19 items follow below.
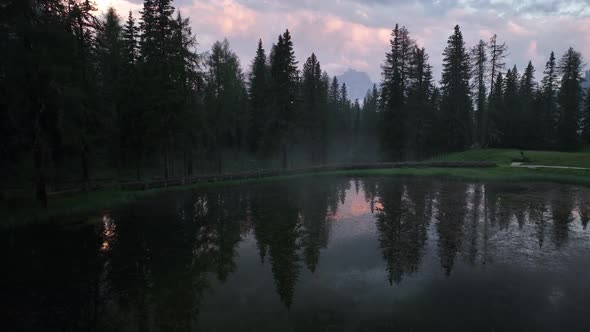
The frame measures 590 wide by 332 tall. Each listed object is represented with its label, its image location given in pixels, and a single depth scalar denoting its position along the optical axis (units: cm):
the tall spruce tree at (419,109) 4962
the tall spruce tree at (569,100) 5991
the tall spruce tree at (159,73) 2881
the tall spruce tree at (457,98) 5222
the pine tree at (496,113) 5471
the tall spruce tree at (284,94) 4019
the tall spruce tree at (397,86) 4809
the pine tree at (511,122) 5947
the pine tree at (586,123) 6339
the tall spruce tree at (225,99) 4088
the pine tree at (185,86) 2969
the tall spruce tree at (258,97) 4788
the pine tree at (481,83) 5472
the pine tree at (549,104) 6125
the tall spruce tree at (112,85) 2758
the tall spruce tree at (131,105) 3048
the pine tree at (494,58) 5338
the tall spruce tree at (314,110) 5109
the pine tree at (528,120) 5944
